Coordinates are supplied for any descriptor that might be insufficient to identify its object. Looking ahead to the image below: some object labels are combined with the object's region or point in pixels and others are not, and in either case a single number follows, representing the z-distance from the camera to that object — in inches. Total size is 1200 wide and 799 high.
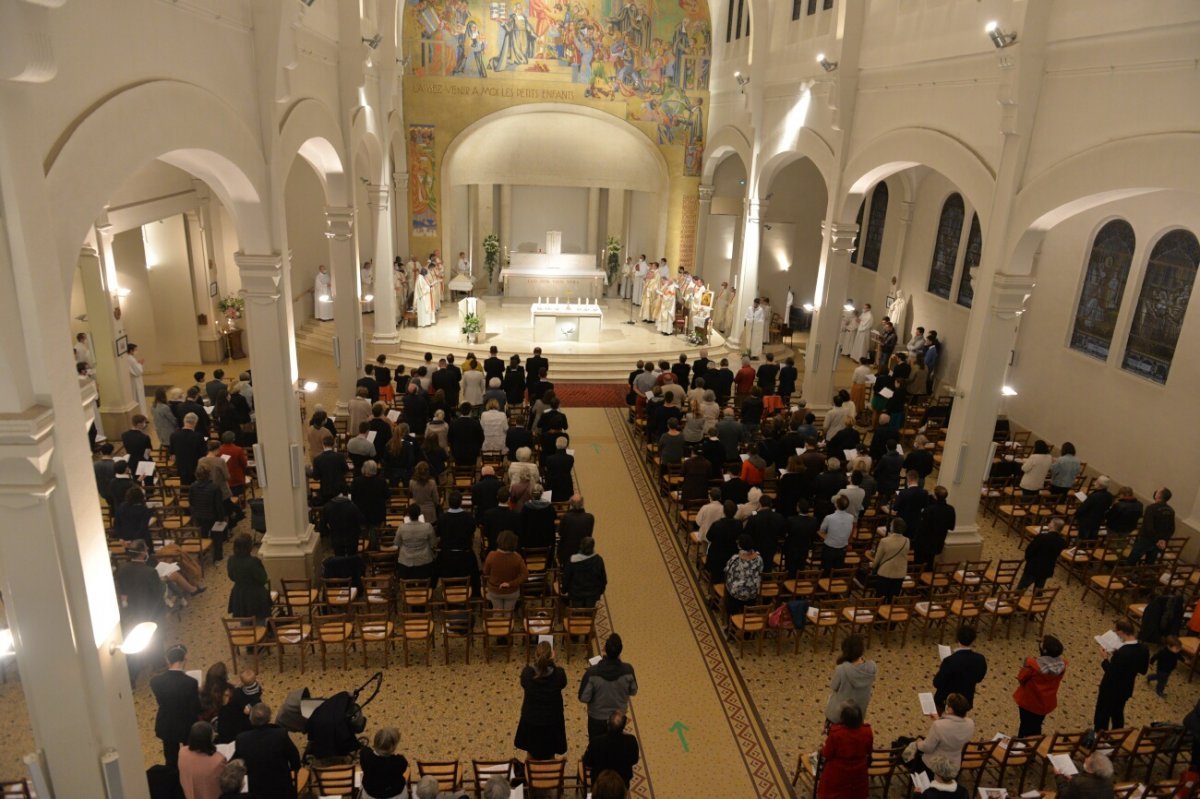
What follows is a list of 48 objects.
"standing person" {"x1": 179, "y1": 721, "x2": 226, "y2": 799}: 220.5
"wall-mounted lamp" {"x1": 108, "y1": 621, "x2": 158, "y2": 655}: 232.5
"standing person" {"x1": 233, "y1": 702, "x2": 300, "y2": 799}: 226.7
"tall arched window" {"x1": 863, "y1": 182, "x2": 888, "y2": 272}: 850.8
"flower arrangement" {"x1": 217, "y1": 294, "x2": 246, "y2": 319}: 733.9
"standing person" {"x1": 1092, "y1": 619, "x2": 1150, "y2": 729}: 293.1
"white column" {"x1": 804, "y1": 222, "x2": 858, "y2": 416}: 601.0
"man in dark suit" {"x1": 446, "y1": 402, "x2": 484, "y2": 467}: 464.2
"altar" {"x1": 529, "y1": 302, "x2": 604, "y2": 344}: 776.9
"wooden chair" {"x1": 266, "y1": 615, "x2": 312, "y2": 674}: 326.3
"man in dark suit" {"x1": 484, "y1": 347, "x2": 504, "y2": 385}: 567.5
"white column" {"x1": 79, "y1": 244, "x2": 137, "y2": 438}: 532.1
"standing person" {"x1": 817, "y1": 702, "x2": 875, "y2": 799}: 241.1
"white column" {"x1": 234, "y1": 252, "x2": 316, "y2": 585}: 360.5
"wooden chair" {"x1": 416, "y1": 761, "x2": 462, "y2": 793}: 248.7
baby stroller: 261.3
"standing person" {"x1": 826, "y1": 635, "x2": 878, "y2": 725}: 269.6
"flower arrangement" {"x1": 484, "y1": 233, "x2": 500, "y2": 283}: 987.3
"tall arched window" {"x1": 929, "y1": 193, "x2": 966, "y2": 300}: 716.0
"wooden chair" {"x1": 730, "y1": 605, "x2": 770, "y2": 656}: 355.6
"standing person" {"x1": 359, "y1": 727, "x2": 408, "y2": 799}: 220.4
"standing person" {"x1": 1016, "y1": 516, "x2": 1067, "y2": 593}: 382.6
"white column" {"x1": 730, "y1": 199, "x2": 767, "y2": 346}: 746.2
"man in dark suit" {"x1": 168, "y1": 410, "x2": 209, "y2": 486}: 419.8
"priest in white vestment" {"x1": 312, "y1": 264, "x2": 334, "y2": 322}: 821.9
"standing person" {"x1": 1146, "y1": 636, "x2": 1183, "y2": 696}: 336.8
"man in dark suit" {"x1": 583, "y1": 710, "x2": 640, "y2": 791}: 237.9
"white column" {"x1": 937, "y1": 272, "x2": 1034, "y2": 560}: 401.4
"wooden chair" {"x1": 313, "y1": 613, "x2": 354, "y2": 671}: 328.5
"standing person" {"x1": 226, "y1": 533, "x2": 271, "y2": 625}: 320.2
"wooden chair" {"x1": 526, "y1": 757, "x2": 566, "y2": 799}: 267.1
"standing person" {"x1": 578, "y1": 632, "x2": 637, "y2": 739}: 265.7
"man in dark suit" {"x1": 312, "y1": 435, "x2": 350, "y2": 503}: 410.6
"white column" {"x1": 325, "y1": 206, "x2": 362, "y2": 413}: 574.6
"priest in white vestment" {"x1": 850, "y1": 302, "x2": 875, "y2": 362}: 810.2
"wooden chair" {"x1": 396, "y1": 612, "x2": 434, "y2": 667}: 336.5
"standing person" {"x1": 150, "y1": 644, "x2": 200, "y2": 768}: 254.5
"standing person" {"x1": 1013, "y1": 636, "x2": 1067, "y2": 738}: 284.7
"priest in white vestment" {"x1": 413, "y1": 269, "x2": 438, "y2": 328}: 812.6
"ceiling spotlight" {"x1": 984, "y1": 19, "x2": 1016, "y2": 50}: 361.4
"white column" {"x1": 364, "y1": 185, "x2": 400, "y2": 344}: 694.5
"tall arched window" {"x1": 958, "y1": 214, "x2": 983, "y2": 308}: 678.5
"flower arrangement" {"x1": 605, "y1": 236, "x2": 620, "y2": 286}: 1005.8
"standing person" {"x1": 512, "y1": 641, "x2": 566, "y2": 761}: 260.8
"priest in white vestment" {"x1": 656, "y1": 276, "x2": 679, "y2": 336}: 836.6
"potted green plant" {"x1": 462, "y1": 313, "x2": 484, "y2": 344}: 762.2
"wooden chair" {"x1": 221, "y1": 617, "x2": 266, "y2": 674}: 323.6
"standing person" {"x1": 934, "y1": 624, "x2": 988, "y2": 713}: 283.7
